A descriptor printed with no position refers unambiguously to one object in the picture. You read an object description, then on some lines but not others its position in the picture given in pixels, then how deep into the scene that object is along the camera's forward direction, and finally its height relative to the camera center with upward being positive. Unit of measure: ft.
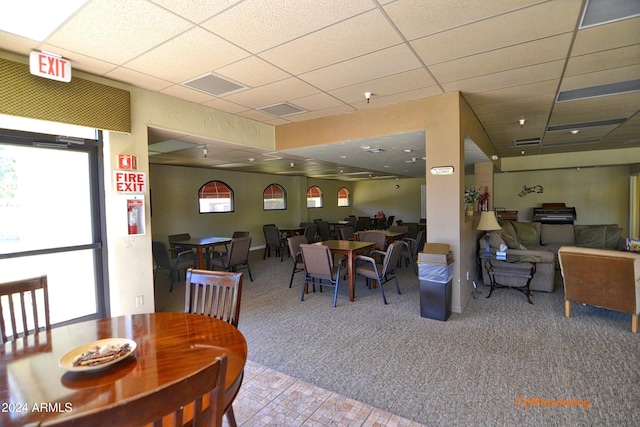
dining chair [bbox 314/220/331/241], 29.22 -2.17
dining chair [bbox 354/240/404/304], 13.75 -2.89
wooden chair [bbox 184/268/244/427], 6.23 -1.84
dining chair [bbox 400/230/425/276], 18.65 -3.03
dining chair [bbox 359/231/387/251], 19.01 -2.04
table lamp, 14.96 -1.04
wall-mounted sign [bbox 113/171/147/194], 10.39 +1.14
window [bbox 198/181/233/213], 27.17 +1.33
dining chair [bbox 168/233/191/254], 19.29 -1.83
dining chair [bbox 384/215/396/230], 38.81 -2.04
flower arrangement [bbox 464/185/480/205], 15.07 +0.40
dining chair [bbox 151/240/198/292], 16.38 -2.76
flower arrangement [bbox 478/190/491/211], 19.73 +0.10
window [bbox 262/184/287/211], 33.28 +1.37
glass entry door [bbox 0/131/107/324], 9.22 -0.08
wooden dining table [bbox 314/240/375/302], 14.12 -2.11
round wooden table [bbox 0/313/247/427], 3.33 -2.07
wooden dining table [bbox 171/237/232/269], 17.29 -1.93
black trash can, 11.47 -3.30
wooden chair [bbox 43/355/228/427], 2.06 -1.52
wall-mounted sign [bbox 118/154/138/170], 10.49 +1.85
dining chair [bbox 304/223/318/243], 26.35 -2.14
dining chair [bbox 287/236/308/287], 16.26 -2.40
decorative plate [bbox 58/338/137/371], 3.97 -2.00
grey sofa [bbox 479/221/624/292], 14.78 -2.42
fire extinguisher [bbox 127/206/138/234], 10.69 -0.20
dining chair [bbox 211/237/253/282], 16.66 -2.63
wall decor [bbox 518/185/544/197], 30.70 +1.28
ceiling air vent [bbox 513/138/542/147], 20.71 +4.36
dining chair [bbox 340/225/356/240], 21.80 -1.93
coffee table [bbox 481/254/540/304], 13.89 -3.15
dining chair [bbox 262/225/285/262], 24.75 -2.45
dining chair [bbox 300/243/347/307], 13.39 -2.60
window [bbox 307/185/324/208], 41.54 +1.61
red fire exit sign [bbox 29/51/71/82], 8.06 +4.15
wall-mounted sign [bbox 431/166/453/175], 11.97 +1.40
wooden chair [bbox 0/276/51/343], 5.61 -1.47
